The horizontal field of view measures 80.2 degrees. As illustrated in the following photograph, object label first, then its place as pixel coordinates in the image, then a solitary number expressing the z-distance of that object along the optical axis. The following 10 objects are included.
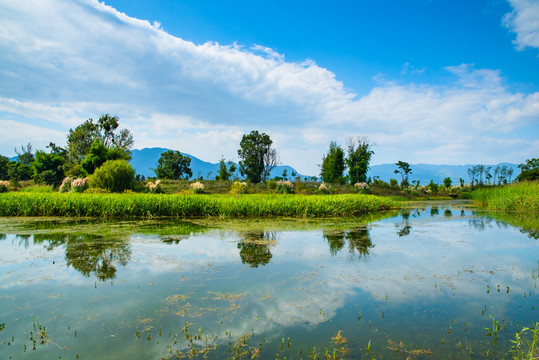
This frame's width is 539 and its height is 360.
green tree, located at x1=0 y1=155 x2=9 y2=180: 31.71
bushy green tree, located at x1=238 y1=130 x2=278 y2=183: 35.25
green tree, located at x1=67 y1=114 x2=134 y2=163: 29.52
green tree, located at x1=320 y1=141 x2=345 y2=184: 31.34
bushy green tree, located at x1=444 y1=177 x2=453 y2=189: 33.58
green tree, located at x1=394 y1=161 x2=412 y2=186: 37.94
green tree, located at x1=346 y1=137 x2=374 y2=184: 31.33
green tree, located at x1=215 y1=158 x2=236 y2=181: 28.81
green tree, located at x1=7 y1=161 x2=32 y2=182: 29.36
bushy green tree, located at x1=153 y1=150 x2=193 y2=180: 33.50
